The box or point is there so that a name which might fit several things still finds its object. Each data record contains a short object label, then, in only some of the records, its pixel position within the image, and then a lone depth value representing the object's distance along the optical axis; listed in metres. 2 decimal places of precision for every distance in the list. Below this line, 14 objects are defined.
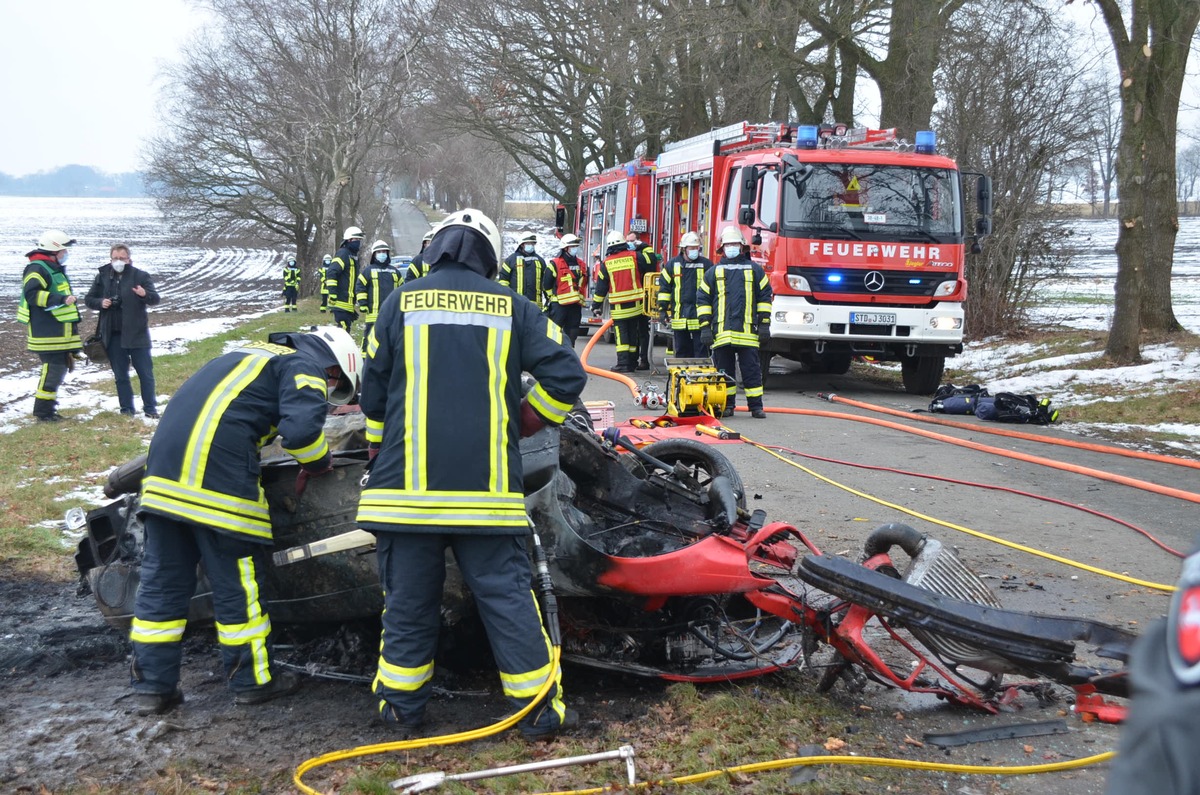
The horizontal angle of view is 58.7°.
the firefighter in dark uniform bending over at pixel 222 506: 3.87
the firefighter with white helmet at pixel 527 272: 13.59
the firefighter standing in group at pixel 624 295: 13.75
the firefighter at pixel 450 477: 3.52
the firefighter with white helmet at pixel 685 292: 12.38
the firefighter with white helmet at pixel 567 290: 14.52
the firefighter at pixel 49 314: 9.75
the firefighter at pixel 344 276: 15.27
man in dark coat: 10.14
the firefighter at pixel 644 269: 14.09
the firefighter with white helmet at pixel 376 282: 14.15
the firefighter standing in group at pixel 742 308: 10.33
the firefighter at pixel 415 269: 12.55
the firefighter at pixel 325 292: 15.45
